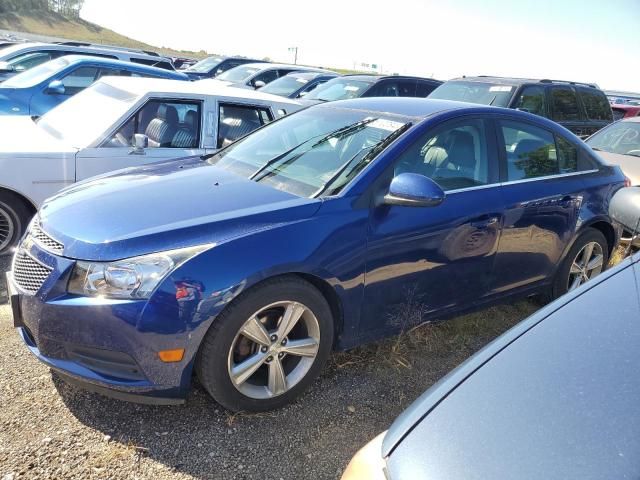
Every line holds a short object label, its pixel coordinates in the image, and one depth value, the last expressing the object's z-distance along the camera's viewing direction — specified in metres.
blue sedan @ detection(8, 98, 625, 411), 2.39
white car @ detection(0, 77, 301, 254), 4.42
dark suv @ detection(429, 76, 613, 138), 8.44
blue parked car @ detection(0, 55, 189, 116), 7.44
